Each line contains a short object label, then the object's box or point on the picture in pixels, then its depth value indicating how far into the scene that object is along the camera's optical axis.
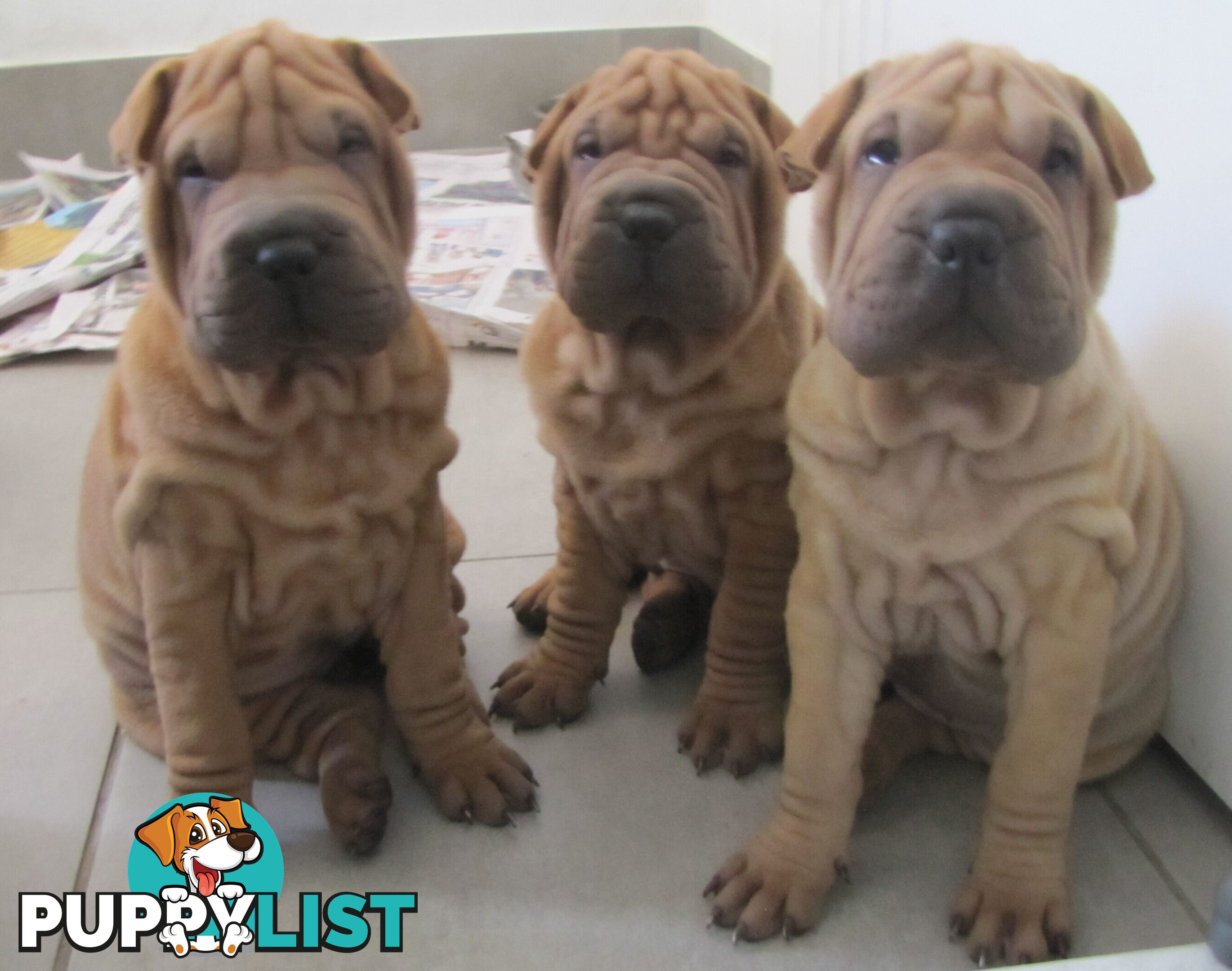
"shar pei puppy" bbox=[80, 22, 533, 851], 0.96
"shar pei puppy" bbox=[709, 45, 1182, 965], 0.83
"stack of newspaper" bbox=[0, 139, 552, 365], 2.35
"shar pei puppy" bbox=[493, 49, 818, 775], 1.08
